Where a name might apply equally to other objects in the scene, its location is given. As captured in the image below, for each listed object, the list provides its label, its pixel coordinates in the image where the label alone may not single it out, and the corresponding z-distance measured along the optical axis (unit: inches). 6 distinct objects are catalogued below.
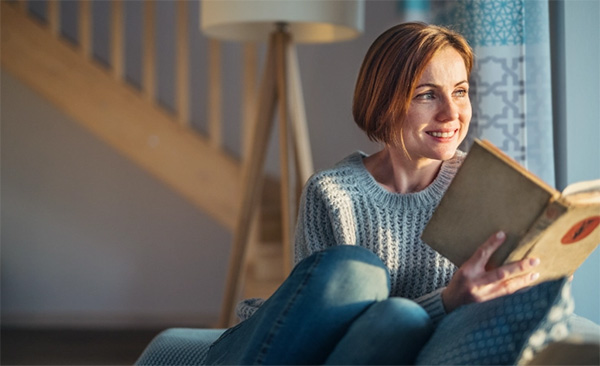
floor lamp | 116.1
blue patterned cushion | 63.9
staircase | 159.1
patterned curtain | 95.5
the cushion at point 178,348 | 82.6
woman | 71.7
